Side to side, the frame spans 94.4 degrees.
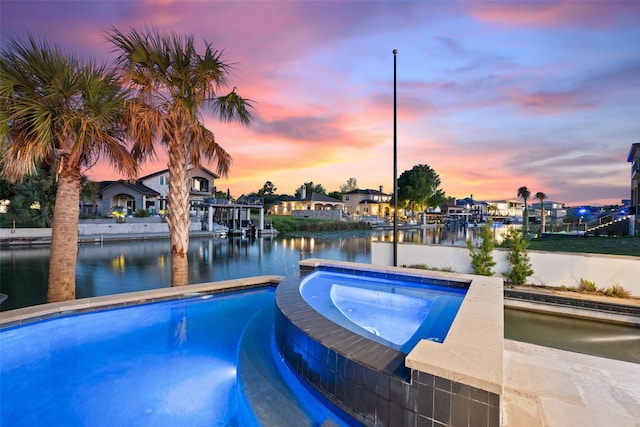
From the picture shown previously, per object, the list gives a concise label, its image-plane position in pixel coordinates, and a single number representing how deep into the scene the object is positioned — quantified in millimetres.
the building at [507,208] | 95794
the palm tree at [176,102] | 6223
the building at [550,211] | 86562
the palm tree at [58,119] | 5242
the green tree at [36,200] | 20938
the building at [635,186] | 19094
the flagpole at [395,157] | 8992
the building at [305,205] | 56088
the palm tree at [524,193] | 51656
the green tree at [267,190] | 77912
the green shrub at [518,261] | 7629
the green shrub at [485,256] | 7957
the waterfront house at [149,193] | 34594
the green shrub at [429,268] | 9039
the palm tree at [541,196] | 44444
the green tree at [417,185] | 54438
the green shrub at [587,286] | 6874
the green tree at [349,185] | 93488
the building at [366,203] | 64938
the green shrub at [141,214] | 29922
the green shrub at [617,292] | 6500
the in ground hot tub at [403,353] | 2018
